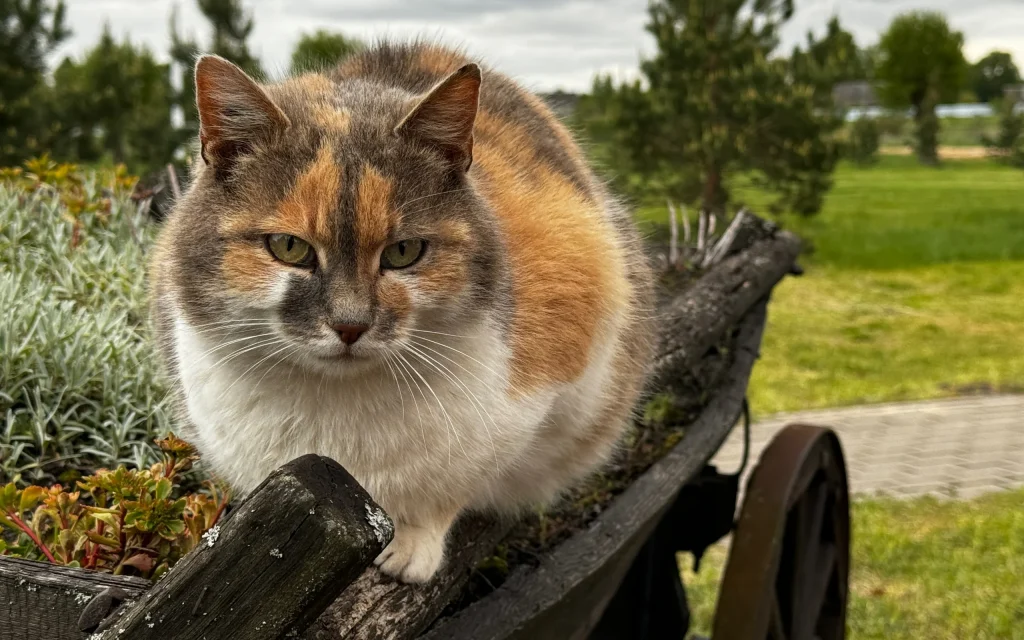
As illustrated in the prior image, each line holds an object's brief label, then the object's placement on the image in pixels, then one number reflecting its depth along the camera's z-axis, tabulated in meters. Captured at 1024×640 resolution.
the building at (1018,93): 34.21
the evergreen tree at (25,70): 8.82
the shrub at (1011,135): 26.97
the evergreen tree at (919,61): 46.34
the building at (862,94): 44.56
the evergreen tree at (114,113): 9.84
